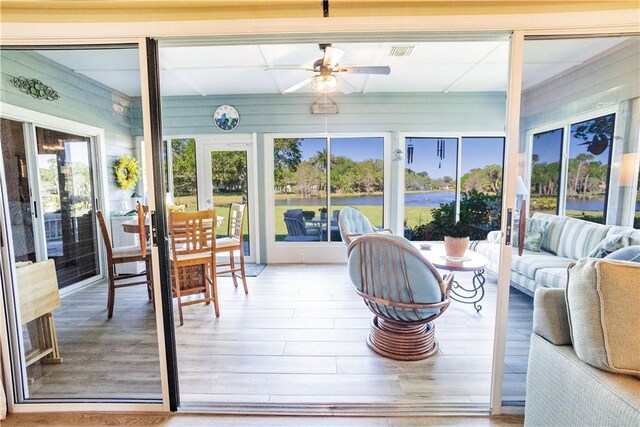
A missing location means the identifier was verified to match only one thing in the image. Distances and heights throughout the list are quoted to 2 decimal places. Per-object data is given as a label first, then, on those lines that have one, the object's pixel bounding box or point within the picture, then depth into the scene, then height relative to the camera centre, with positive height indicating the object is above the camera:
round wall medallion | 4.88 +1.17
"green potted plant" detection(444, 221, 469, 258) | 2.84 -0.49
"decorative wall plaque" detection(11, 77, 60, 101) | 2.12 +0.82
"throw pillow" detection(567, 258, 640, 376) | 1.11 -0.49
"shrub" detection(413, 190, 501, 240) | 2.88 -0.33
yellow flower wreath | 2.67 +0.17
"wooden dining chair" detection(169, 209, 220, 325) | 2.86 -0.64
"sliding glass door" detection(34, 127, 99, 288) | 2.79 -0.10
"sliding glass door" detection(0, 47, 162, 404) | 1.85 -0.36
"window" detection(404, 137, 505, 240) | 4.95 +0.25
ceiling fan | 2.86 +1.20
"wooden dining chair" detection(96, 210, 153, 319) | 2.86 -0.70
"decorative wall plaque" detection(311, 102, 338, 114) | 4.84 +1.30
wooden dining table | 2.78 -0.34
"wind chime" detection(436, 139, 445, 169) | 4.96 +0.64
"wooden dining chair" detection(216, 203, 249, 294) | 3.59 -0.63
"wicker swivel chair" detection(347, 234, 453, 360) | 1.96 -0.72
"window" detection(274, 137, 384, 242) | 4.99 +0.09
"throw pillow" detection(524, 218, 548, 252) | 1.89 -0.32
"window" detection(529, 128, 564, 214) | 1.88 +0.11
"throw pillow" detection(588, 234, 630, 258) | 2.03 -0.40
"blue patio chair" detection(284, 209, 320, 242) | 5.15 -0.66
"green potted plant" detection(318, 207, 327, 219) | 5.16 -0.42
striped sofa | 2.10 -0.43
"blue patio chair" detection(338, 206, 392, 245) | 3.73 -0.48
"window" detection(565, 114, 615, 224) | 2.01 +0.13
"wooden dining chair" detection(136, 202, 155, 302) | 1.77 -0.21
